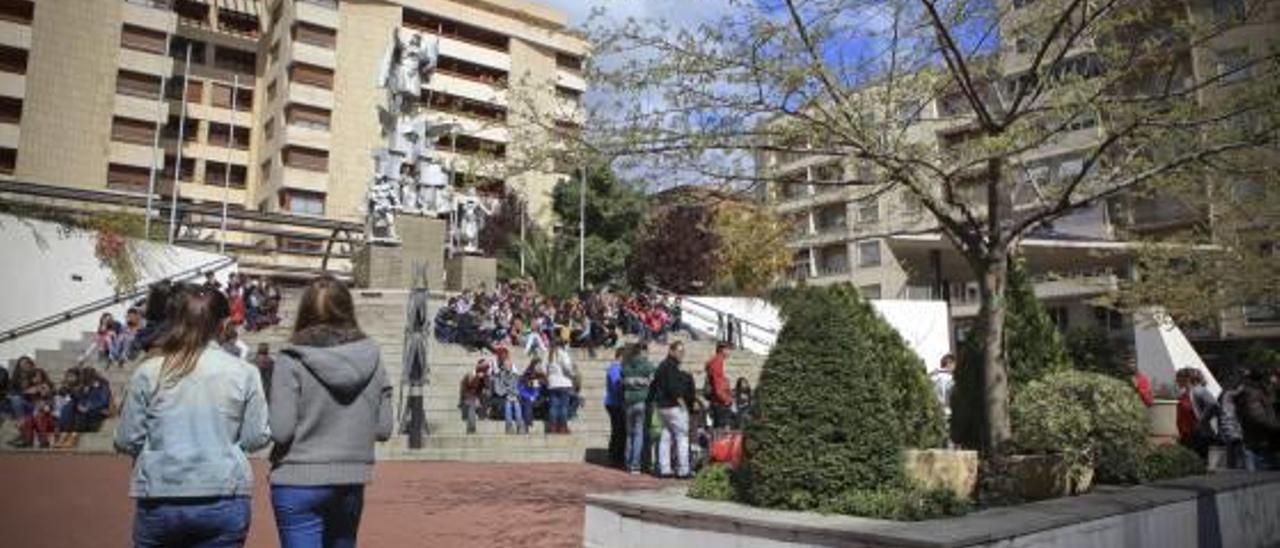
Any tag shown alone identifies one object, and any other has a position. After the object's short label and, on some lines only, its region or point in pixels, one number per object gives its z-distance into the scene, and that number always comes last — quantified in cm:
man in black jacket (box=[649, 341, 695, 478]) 1239
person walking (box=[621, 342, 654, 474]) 1344
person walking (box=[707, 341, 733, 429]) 1399
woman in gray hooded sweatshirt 412
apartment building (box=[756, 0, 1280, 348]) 950
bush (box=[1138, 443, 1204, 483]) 867
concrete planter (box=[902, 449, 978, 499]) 714
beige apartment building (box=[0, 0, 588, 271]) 4694
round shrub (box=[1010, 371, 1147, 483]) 805
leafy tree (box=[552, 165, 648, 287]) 4716
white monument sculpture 2648
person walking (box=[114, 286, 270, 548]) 358
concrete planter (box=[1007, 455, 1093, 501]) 740
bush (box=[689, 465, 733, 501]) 744
